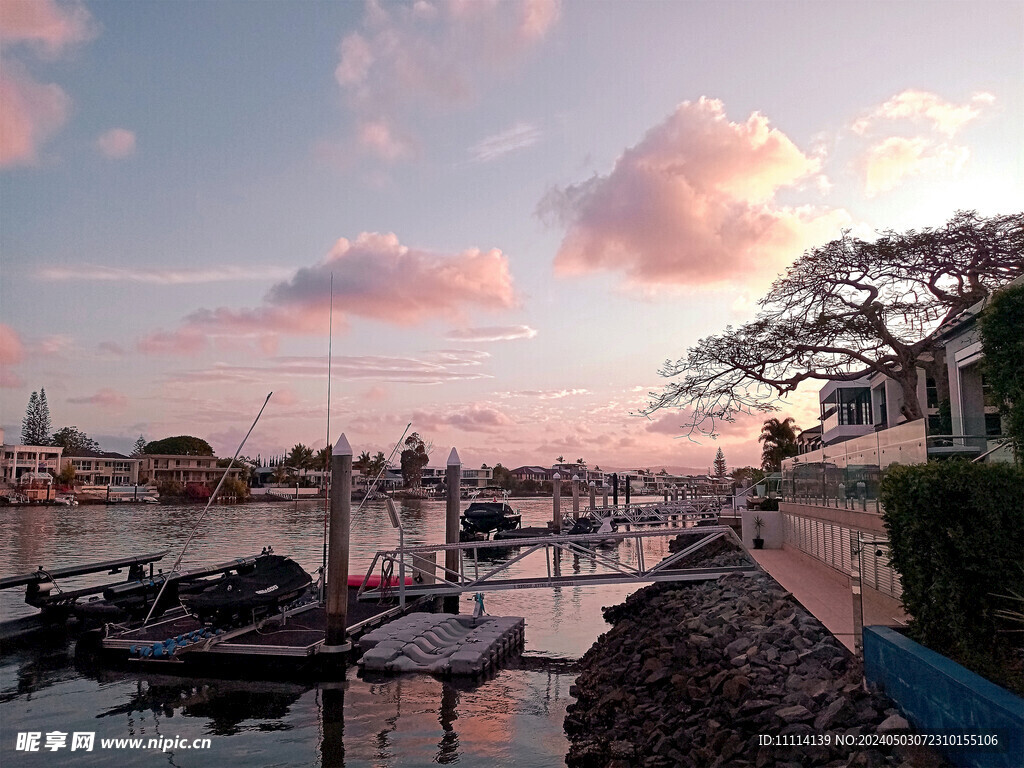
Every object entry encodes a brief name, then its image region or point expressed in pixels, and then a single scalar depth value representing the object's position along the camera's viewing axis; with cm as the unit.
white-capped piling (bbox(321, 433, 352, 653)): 1670
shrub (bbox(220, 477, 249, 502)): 13900
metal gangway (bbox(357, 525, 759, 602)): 2020
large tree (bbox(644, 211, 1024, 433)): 2539
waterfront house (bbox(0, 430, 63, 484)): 13762
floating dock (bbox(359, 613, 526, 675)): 1661
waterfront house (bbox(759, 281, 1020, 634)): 1237
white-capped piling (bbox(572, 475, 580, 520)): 6140
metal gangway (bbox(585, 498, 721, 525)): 5566
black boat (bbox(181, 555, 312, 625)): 1719
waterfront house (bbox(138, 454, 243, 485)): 15800
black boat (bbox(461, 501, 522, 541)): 5903
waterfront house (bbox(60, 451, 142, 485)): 15612
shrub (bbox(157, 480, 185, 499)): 13976
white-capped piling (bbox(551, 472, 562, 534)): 5747
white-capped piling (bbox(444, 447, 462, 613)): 2542
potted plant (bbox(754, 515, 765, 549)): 2839
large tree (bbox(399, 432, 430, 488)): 19375
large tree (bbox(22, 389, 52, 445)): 15612
